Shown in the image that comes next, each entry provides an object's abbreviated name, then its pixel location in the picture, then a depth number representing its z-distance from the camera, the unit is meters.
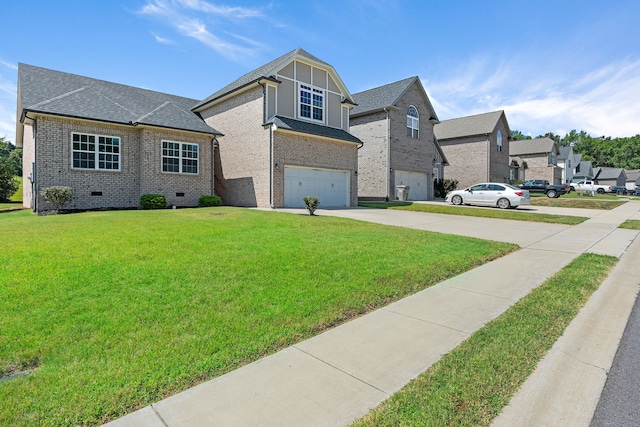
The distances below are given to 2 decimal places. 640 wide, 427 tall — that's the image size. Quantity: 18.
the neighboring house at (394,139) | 26.28
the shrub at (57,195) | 14.07
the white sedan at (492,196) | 20.84
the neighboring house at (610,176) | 78.12
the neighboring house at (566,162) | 63.09
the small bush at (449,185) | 34.19
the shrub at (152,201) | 16.64
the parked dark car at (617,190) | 55.63
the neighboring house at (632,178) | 84.81
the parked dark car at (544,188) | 33.38
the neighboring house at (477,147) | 35.97
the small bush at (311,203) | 13.92
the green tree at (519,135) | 105.09
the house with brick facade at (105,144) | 15.29
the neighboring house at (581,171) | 72.56
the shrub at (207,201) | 18.47
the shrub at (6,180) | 24.45
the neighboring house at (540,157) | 50.97
